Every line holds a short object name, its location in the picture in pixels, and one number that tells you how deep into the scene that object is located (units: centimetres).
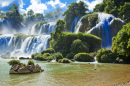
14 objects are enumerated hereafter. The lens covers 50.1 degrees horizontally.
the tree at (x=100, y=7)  6736
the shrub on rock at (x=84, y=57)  2931
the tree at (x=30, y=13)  11162
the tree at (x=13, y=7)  10328
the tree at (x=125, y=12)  5009
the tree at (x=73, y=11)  6719
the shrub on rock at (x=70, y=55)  3382
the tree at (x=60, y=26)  4066
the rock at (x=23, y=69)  1419
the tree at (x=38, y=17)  11512
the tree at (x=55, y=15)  13162
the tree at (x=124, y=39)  1911
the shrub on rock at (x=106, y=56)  2657
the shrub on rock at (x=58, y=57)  3017
